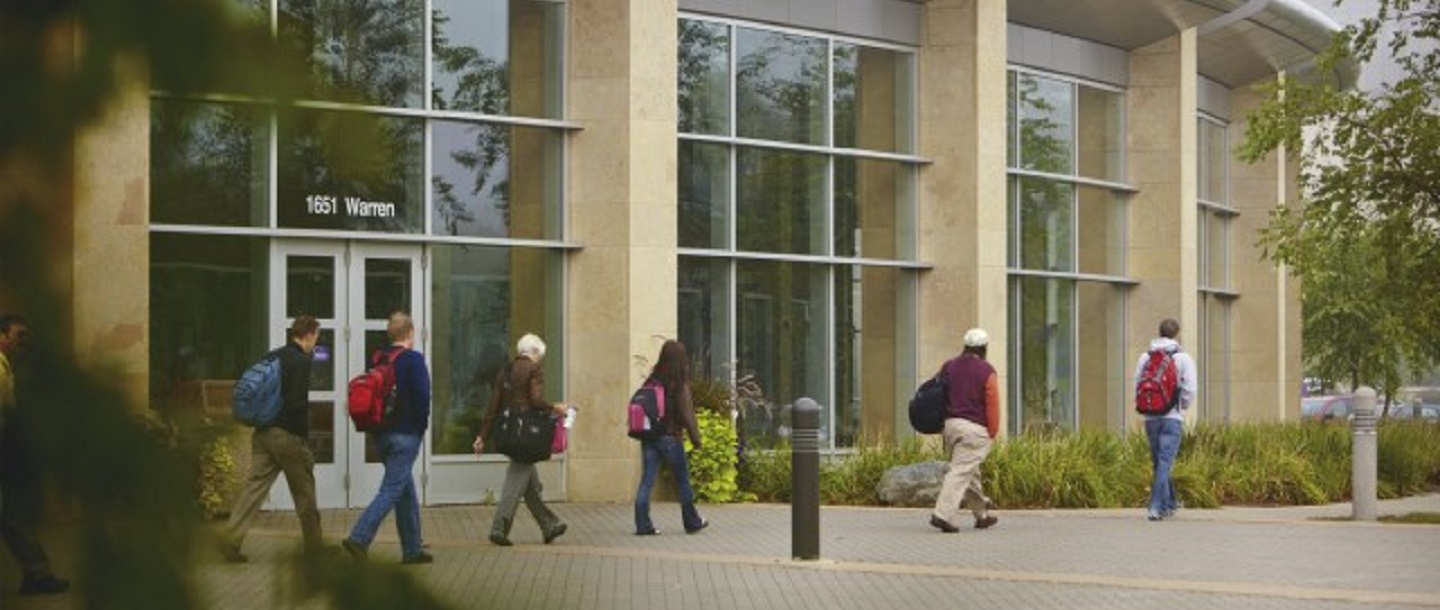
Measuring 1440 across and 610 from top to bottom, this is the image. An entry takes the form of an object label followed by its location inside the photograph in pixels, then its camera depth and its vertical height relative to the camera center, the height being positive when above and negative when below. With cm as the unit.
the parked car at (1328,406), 5858 -257
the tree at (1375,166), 2886 +226
